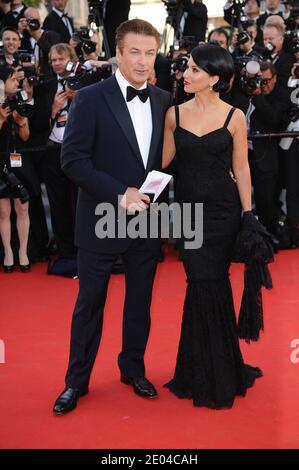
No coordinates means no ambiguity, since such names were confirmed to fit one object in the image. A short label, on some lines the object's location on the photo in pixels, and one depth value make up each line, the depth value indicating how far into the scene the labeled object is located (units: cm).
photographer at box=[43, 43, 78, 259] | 575
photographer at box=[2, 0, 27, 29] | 784
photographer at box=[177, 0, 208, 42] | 716
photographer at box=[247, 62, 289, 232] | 601
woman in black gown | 328
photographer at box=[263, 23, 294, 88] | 636
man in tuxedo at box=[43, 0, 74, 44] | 765
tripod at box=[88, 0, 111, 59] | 670
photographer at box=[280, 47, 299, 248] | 605
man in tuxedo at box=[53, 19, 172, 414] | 308
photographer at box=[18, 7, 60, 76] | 670
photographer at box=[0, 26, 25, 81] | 635
